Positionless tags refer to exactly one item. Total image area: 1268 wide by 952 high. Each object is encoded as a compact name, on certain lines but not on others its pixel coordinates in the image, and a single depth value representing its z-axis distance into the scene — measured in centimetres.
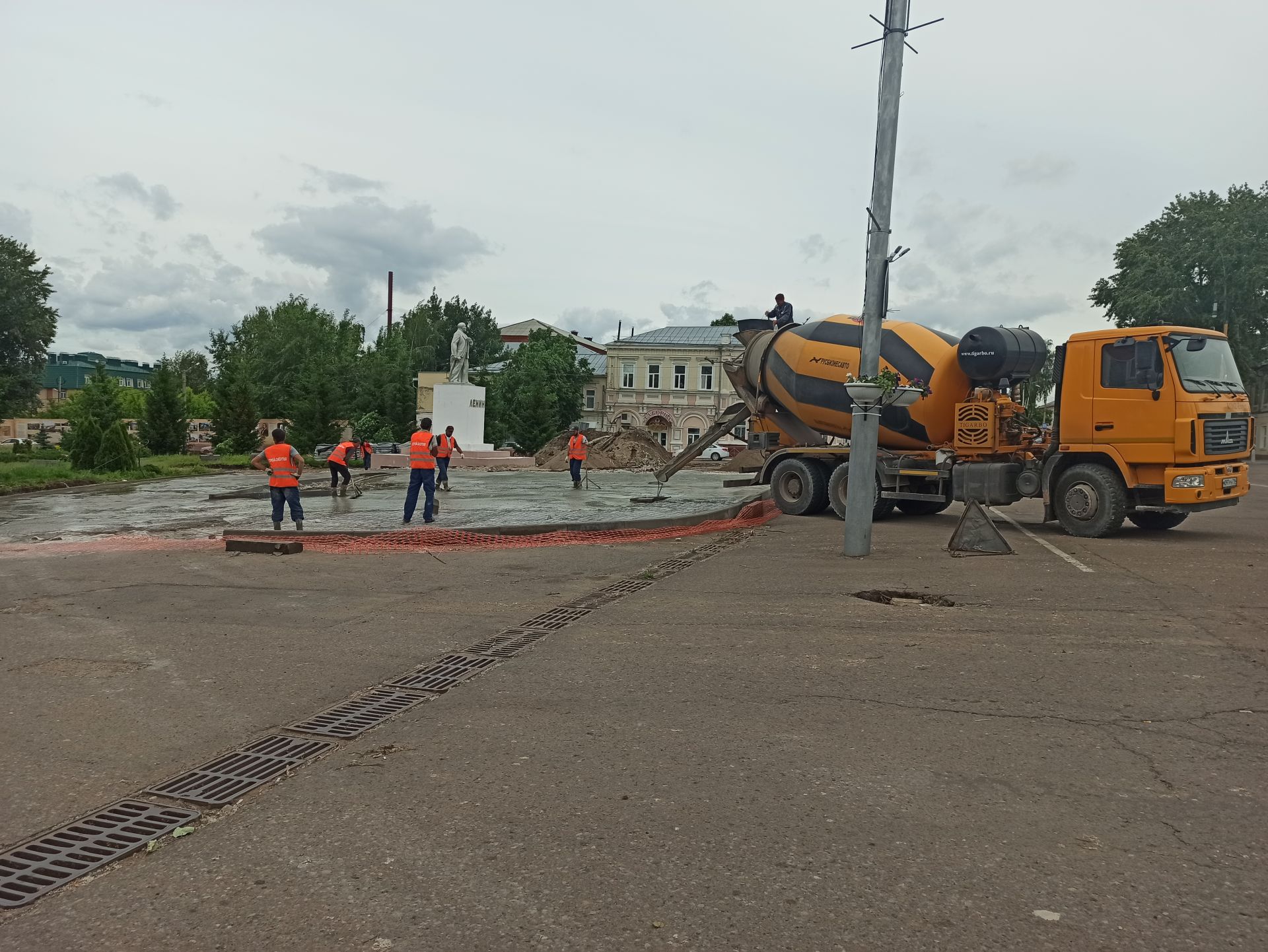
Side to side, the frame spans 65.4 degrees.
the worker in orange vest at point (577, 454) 2419
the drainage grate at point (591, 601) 853
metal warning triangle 1152
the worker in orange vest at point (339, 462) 2241
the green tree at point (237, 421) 4941
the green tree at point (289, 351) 6550
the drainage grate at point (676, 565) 1091
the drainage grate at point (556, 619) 761
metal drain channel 328
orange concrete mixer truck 1266
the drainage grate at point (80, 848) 317
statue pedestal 4112
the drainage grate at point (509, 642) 670
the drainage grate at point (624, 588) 916
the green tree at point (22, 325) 4953
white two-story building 7031
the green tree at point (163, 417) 4541
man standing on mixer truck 1817
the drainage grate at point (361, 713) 491
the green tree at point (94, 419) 2923
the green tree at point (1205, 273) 5716
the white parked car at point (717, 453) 5156
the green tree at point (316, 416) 4969
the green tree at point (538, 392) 5447
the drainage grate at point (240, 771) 400
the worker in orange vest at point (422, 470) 1511
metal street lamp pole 1148
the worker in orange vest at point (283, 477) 1398
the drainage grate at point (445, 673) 580
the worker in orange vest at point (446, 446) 2059
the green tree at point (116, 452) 2927
